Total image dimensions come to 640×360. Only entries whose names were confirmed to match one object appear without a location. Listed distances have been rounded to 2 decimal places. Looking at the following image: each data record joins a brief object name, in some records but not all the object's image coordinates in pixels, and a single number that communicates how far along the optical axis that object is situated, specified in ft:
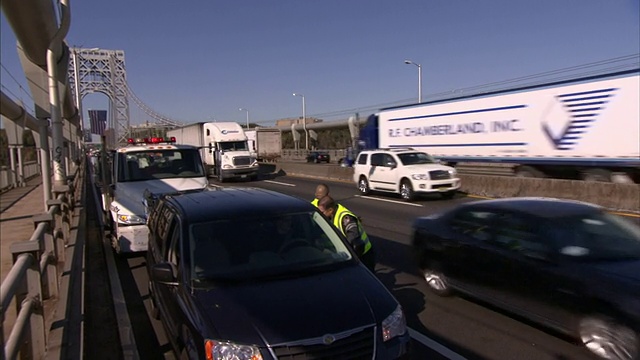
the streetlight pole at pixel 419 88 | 155.55
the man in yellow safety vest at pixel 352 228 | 17.83
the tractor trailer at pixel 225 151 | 94.32
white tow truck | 27.40
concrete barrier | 44.55
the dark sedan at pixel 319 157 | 179.22
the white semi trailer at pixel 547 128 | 50.21
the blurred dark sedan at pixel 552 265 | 13.84
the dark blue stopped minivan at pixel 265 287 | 10.28
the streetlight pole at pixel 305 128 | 259.68
